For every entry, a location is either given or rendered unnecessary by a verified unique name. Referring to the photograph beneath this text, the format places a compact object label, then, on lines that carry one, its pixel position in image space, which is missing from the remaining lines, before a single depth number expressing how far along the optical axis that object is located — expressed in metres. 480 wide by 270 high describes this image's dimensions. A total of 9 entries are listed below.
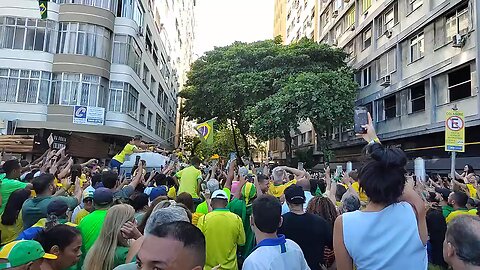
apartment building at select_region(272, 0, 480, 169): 18.05
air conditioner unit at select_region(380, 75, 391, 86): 25.09
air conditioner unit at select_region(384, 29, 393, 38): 25.14
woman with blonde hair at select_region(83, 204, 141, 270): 3.25
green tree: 25.02
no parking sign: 9.86
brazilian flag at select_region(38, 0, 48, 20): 20.60
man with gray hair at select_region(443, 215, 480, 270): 2.39
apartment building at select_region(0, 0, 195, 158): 23.69
